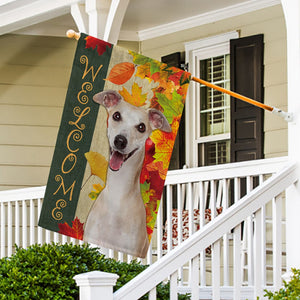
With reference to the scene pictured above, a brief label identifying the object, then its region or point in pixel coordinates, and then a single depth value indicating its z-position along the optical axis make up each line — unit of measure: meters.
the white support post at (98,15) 9.13
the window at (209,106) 11.28
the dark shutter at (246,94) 10.52
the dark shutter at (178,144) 11.85
